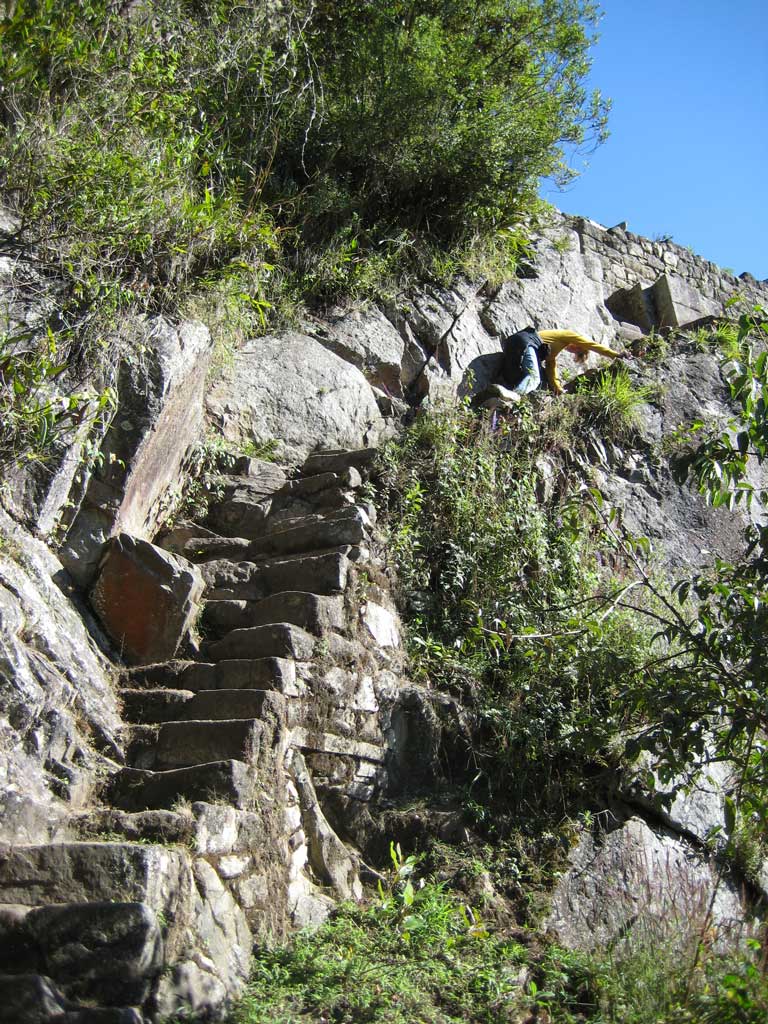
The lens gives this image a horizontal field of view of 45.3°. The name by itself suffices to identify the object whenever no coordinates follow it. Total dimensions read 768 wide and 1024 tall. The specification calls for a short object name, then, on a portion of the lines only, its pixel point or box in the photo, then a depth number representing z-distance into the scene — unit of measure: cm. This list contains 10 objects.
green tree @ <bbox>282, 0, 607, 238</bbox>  770
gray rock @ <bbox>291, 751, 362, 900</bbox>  360
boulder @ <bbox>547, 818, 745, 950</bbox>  338
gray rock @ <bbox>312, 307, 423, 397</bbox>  707
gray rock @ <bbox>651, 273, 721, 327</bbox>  1005
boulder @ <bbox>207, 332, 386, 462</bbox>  617
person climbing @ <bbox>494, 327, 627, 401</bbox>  764
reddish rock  427
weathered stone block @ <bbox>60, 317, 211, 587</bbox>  440
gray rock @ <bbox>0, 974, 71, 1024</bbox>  235
